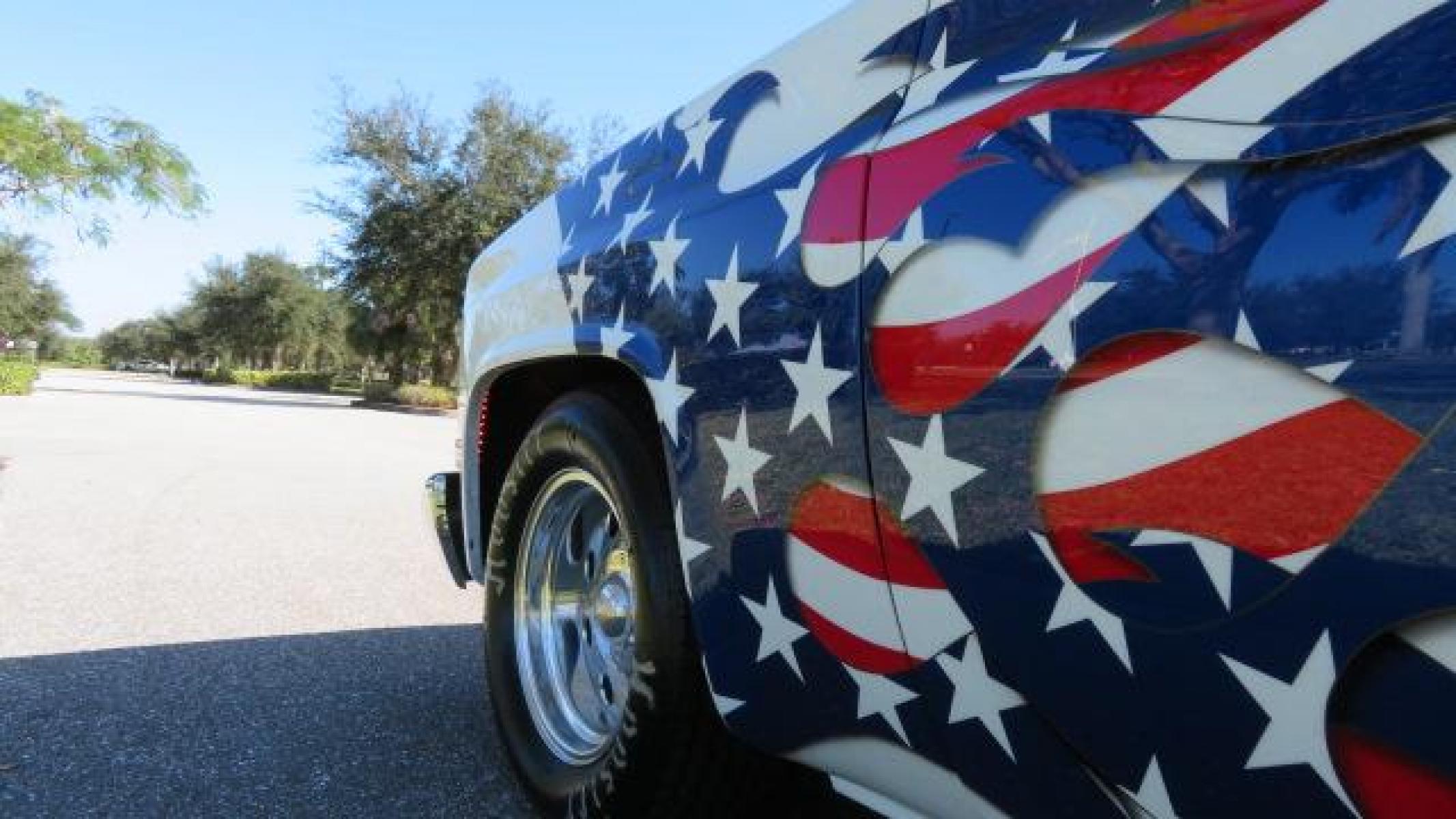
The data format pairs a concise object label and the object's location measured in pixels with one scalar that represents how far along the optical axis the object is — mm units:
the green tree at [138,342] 103688
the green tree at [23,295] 53156
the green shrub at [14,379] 27547
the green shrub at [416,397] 33219
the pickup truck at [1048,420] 921
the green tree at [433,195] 31172
